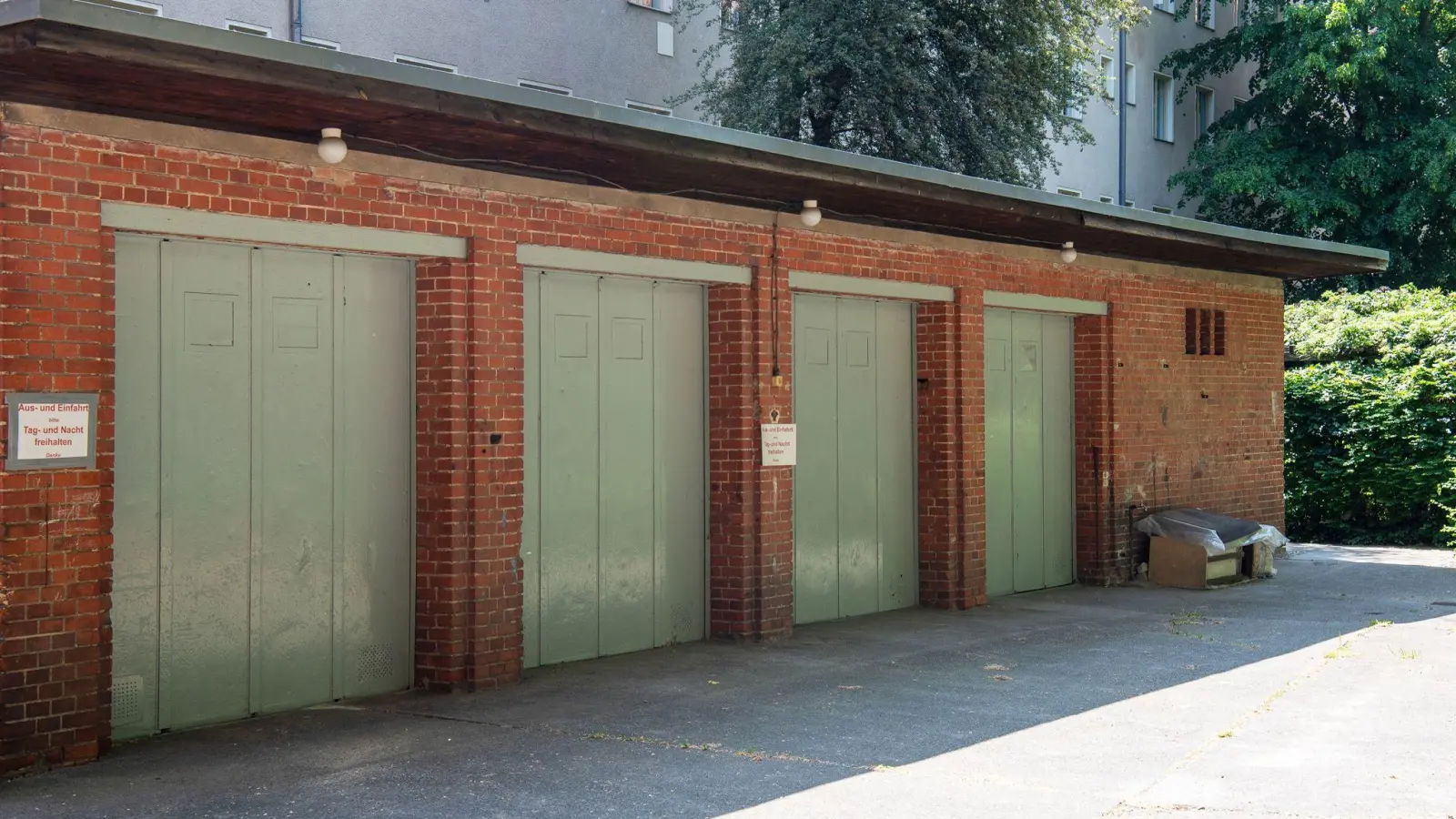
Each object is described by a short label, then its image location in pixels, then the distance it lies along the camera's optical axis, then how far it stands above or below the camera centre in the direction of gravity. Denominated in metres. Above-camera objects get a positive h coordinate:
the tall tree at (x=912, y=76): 22.50 +5.41
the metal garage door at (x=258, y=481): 8.05 -0.12
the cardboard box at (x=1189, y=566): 14.66 -1.04
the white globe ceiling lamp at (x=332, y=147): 8.16 +1.56
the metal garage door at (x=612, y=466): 10.14 -0.07
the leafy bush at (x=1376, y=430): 18.67 +0.25
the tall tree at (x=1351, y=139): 30.58 +6.22
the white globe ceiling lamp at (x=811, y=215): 11.29 +1.68
